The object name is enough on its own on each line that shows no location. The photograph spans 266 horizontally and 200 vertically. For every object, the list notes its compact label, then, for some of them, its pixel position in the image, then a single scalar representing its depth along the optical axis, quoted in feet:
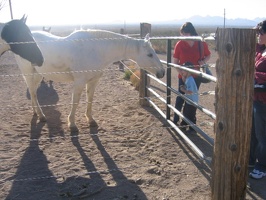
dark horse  13.83
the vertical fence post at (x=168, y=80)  15.93
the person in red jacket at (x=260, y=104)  9.68
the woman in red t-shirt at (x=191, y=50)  15.02
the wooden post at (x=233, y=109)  6.02
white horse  16.29
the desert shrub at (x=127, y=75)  32.68
